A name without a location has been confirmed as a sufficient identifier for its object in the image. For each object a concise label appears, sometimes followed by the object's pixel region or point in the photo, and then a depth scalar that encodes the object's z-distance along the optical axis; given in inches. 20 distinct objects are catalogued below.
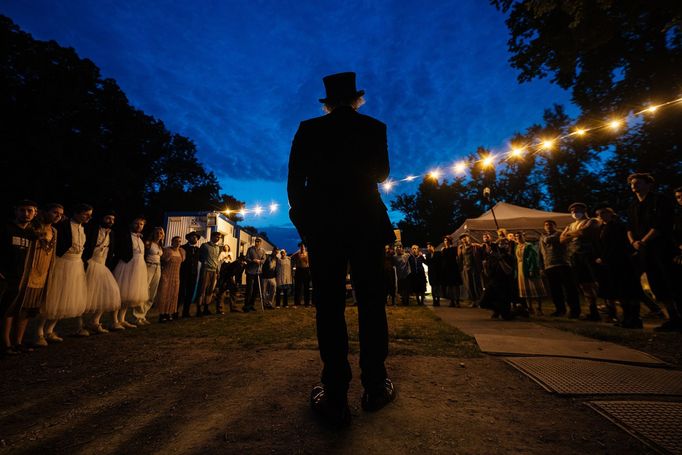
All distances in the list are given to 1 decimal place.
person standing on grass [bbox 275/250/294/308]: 427.2
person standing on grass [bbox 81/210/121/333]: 188.7
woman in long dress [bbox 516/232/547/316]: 279.9
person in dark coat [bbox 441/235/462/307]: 386.3
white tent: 505.7
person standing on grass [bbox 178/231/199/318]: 297.6
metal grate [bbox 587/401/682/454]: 50.7
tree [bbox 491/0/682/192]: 365.7
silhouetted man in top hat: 68.1
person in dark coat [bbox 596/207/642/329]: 188.3
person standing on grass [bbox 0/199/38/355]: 138.5
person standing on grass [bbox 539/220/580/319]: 253.8
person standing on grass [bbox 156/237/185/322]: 259.9
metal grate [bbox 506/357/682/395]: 74.9
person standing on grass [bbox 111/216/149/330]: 215.8
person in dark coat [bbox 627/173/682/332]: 165.3
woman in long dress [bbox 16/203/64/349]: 147.7
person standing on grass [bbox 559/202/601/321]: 238.5
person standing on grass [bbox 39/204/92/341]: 164.2
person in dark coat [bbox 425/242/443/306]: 412.6
